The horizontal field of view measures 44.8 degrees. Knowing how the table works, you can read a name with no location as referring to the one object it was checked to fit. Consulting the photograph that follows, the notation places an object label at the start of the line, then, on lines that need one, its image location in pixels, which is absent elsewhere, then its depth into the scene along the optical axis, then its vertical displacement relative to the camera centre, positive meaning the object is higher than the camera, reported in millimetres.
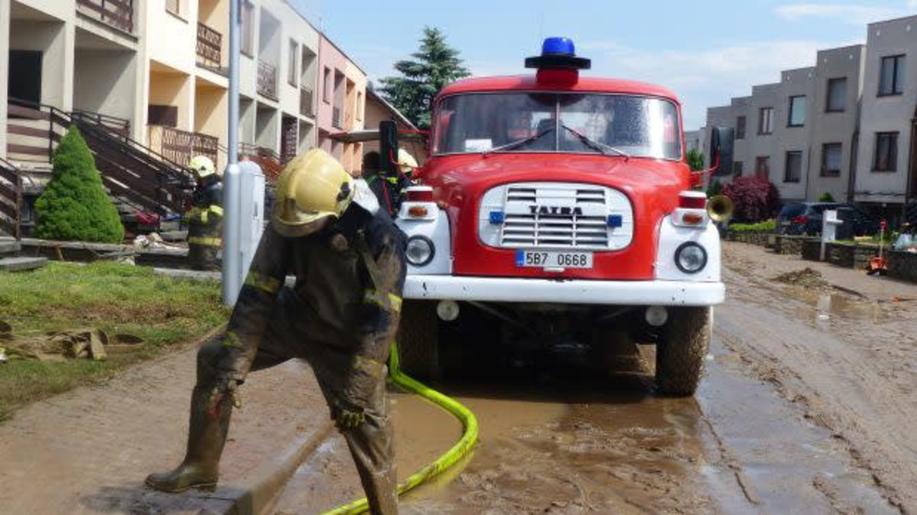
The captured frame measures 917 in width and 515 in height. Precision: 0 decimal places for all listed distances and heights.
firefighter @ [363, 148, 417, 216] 10281 +130
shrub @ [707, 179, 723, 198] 51438 +1162
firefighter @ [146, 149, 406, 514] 4461 -543
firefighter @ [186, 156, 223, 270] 13836 -461
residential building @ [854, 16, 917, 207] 42344 +4146
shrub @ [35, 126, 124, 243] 16703 -389
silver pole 11078 -71
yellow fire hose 5629 -1427
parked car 37250 -29
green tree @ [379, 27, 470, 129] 59188 +6507
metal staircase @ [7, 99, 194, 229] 20375 +399
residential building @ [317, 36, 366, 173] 47094 +4342
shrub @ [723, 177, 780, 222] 50438 +754
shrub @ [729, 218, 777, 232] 43562 -483
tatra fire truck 8016 -340
